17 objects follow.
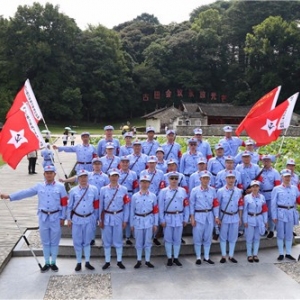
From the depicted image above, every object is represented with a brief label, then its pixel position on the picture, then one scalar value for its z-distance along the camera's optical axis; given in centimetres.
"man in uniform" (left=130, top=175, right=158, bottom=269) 791
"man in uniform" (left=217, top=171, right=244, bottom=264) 828
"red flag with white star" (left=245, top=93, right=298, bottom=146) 1013
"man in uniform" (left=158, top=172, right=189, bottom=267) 807
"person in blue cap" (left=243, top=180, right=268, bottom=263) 830
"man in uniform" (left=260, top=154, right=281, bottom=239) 926
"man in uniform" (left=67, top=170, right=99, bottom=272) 779
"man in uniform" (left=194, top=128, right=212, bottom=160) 1070
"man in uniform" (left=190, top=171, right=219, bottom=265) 815
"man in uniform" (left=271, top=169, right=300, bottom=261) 841
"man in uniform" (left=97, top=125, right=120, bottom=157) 1084
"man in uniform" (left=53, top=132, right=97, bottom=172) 1077
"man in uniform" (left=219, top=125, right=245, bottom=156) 1115
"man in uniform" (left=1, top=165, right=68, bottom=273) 771
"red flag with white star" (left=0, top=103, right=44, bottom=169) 791
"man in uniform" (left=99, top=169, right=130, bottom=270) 794
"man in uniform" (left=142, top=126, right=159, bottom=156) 1084
